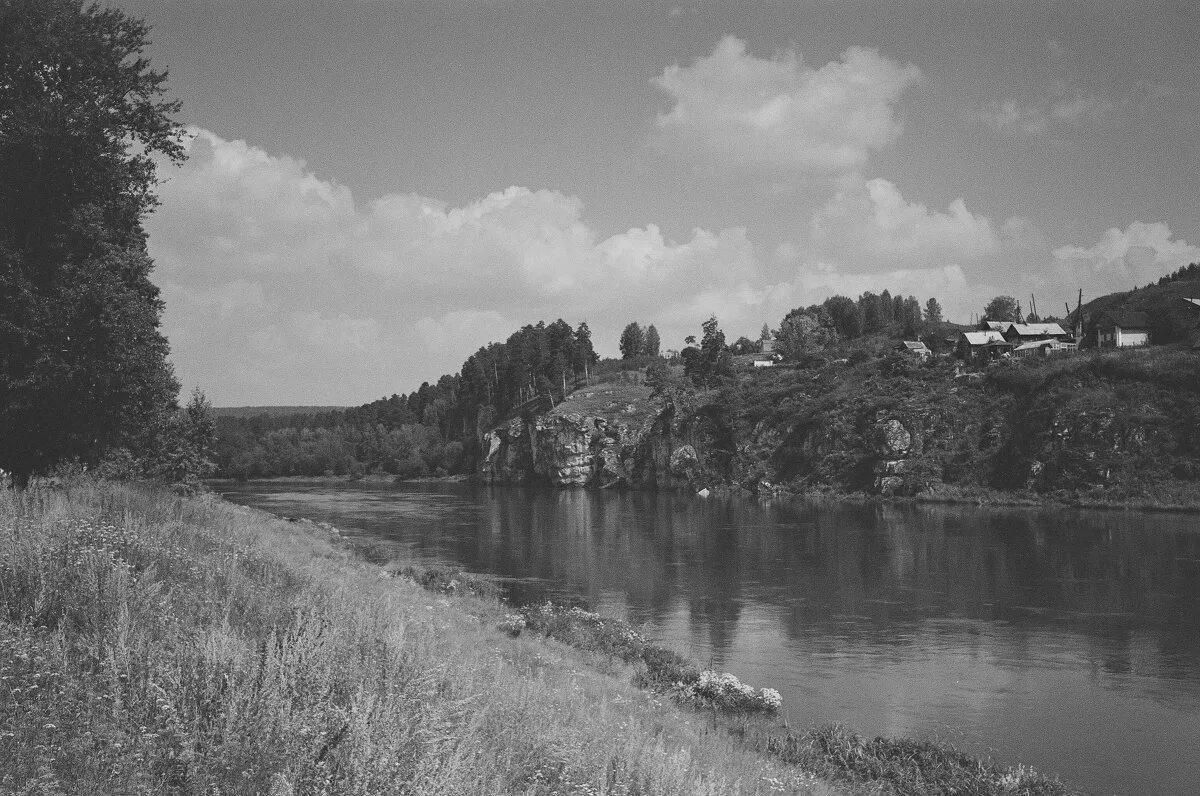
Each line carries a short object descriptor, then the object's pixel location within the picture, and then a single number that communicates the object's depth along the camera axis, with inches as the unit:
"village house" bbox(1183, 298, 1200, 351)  3323.6
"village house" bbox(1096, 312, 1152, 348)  3887.8
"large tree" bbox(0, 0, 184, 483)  730.2
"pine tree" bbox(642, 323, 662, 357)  7775.6
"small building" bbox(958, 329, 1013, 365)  4244.6
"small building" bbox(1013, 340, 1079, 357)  3986.0
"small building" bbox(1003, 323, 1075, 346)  4345.5
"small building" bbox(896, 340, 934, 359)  4691.7
